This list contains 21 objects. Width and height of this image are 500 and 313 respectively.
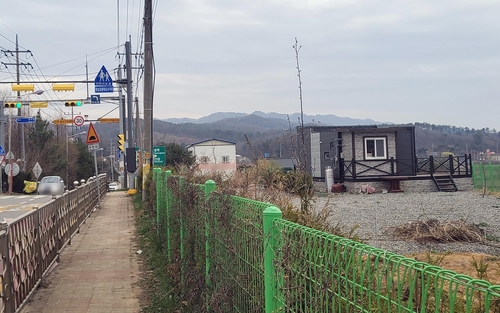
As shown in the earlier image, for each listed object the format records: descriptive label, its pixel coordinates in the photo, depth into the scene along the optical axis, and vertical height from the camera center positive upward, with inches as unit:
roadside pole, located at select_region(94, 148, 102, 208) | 814.1 -46.4
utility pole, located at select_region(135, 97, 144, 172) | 1325.5 +118.7
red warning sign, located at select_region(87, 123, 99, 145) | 766.4 +43.6
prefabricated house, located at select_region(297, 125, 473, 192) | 1195.9 -13.8
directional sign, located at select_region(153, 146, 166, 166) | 776.3 +13.3
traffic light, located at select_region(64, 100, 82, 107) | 1274.6 +148.0
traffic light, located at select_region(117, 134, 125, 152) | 1179.1 +55.2
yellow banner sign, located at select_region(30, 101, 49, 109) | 1347.2 +156.3
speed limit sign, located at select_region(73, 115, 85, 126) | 1352.9 +114.4
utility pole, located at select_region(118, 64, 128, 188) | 1305.4 +137.0
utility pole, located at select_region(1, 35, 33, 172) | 1802.8 +344.2
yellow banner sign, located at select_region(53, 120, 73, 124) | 1530.5 +128.6
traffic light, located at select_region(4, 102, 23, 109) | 1243.8 +144.7
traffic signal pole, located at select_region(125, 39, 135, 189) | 1077.1 +152.3
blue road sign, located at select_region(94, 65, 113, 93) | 1162.6 +177.5
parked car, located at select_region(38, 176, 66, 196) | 1188.7 -36.7
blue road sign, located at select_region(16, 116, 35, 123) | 1362.9 +124.1
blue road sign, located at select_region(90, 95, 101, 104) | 1305.4 +159.5
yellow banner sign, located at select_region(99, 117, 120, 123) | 1591.5 +133.8
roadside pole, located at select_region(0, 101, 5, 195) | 1333.2 +124.2
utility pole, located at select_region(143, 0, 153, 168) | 759.7 +129.0
